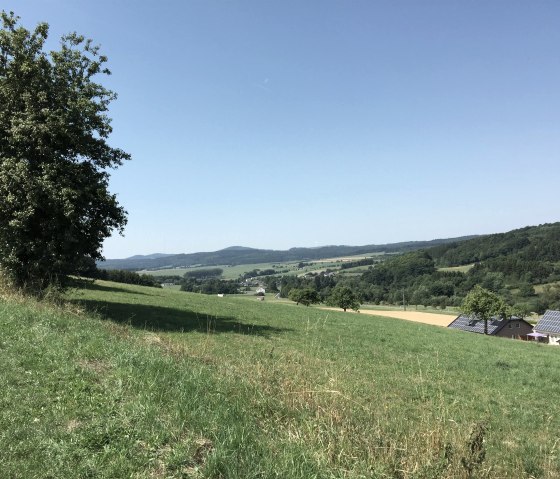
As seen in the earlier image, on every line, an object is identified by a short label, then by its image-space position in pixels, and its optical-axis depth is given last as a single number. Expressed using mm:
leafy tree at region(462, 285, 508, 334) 57219
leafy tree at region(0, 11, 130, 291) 17500
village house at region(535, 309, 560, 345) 78438
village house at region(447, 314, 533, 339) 75856
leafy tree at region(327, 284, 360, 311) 82312
